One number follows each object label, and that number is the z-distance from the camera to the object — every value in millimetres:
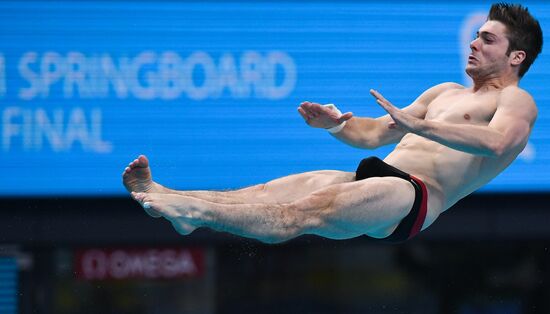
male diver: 11273
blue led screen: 16984
